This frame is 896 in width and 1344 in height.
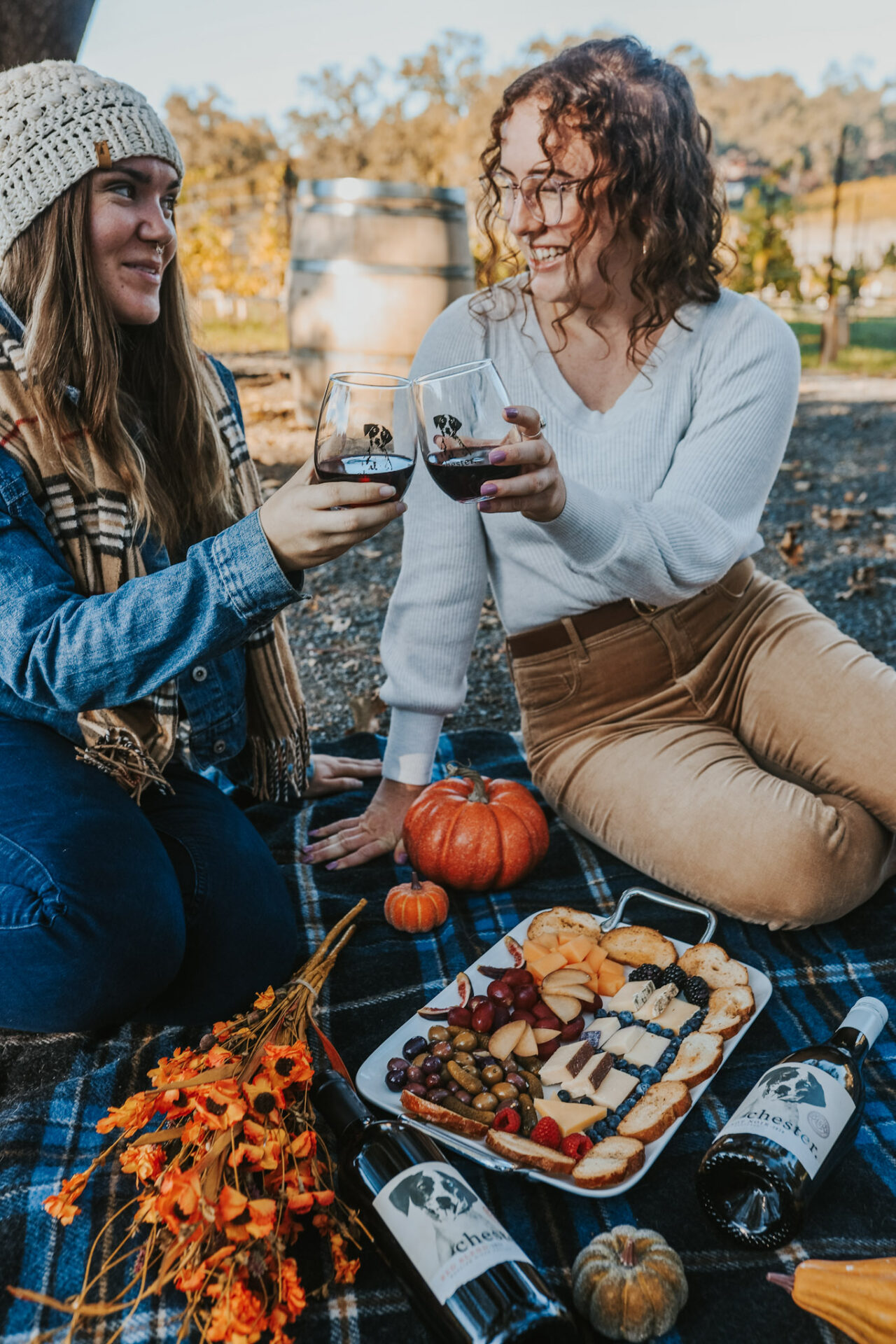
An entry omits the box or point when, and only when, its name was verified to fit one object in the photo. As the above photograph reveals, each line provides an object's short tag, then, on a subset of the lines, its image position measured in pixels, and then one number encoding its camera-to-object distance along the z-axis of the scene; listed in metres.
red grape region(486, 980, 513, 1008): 1.91
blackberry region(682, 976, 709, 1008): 1.89
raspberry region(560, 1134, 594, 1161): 1.55
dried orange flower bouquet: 1.21
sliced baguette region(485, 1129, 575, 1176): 1.52
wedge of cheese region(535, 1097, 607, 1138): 1.60
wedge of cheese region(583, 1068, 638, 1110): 1.65
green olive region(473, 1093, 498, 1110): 1.64
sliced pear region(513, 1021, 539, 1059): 1.78
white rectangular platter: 1.51
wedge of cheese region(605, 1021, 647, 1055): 1.77
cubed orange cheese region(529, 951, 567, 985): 1.97
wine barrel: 6.63
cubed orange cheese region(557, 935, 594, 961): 2.00
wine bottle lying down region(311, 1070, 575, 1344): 1.20
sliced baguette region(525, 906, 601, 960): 2.11
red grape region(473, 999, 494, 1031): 1.82
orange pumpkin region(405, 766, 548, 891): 2.42
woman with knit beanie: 1.71
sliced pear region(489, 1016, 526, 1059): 1.77
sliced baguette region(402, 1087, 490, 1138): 1.60
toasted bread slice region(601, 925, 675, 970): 2.01
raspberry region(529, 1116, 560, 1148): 1.58
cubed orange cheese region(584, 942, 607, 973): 2.00
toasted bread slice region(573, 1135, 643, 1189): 1.49
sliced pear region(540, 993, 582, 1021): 1.87
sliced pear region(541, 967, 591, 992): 1.93
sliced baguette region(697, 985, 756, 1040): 1.81
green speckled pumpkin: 1.32
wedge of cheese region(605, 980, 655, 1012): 1.87
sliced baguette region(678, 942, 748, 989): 1.93
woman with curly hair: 2.23
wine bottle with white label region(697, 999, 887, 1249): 1.39
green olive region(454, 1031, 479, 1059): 1.78
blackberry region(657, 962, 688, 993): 1.92
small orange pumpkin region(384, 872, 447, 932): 2.32
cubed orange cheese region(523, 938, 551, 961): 2.01
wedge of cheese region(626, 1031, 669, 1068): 1.74
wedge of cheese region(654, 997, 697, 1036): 1.83
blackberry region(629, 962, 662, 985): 1.94
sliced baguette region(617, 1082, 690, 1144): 1.58
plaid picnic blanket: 1.42
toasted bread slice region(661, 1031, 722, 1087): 1.69
